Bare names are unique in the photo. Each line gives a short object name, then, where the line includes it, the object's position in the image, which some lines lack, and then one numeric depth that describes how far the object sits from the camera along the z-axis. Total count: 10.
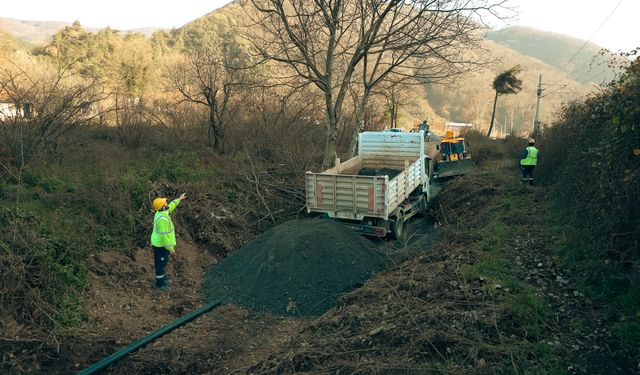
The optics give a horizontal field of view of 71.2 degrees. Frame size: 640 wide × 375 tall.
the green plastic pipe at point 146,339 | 5.50
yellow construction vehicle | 17.66
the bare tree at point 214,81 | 16.23
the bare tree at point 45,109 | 10.72
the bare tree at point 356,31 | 13.16
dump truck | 10.48
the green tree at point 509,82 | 31.72
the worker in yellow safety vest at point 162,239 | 8.06
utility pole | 23.52
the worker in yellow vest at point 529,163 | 13.62
